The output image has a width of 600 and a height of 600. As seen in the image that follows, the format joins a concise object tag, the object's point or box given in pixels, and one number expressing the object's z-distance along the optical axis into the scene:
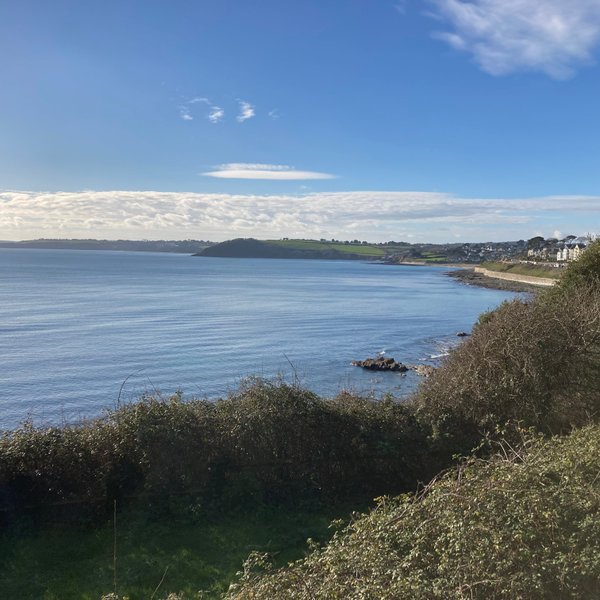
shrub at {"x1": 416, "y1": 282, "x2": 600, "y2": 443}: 11.47
